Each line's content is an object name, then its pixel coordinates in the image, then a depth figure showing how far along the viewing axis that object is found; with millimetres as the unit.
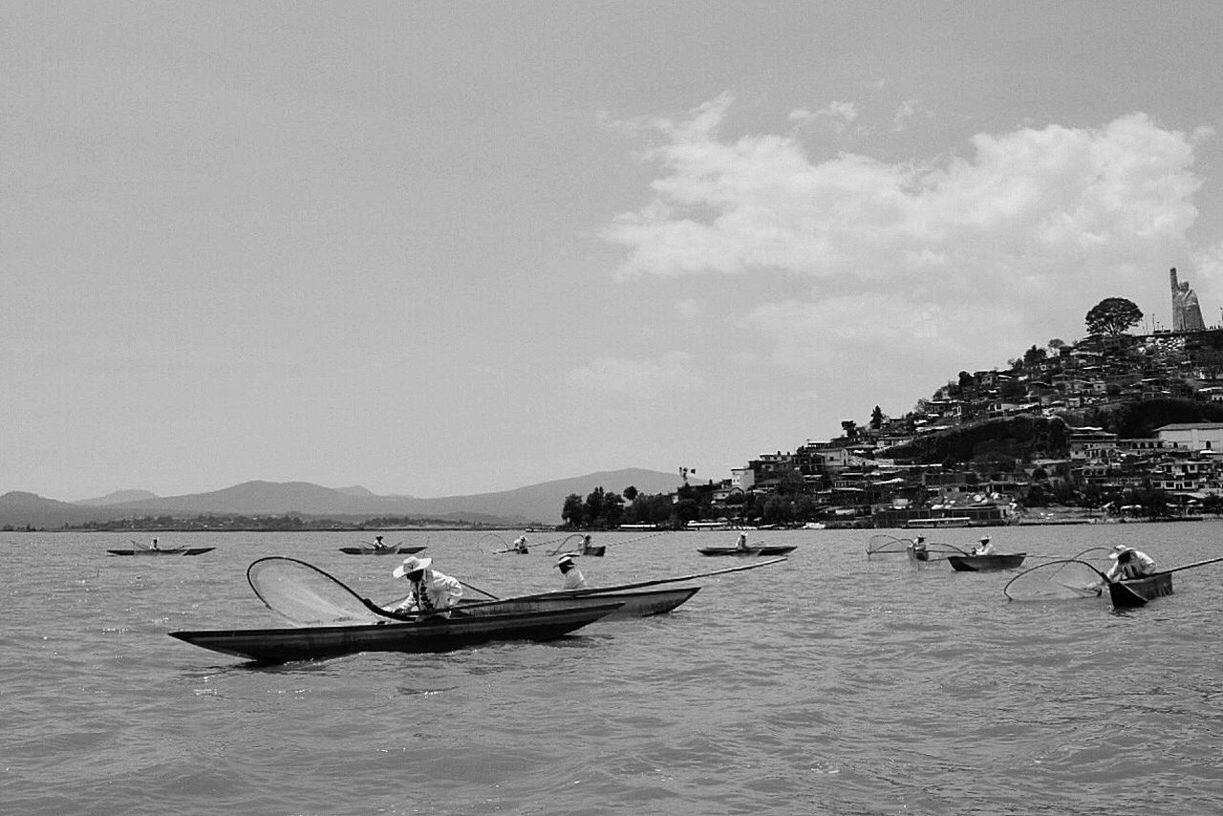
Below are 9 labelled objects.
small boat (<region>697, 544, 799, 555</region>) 54391
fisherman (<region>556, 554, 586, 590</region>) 20875
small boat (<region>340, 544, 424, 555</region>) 76188
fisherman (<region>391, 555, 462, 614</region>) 16609
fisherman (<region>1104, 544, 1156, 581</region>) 23078
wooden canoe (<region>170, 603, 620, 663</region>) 15078
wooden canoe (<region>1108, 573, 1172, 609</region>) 21844
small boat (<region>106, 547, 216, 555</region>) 68812
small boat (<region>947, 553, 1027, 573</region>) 37094
